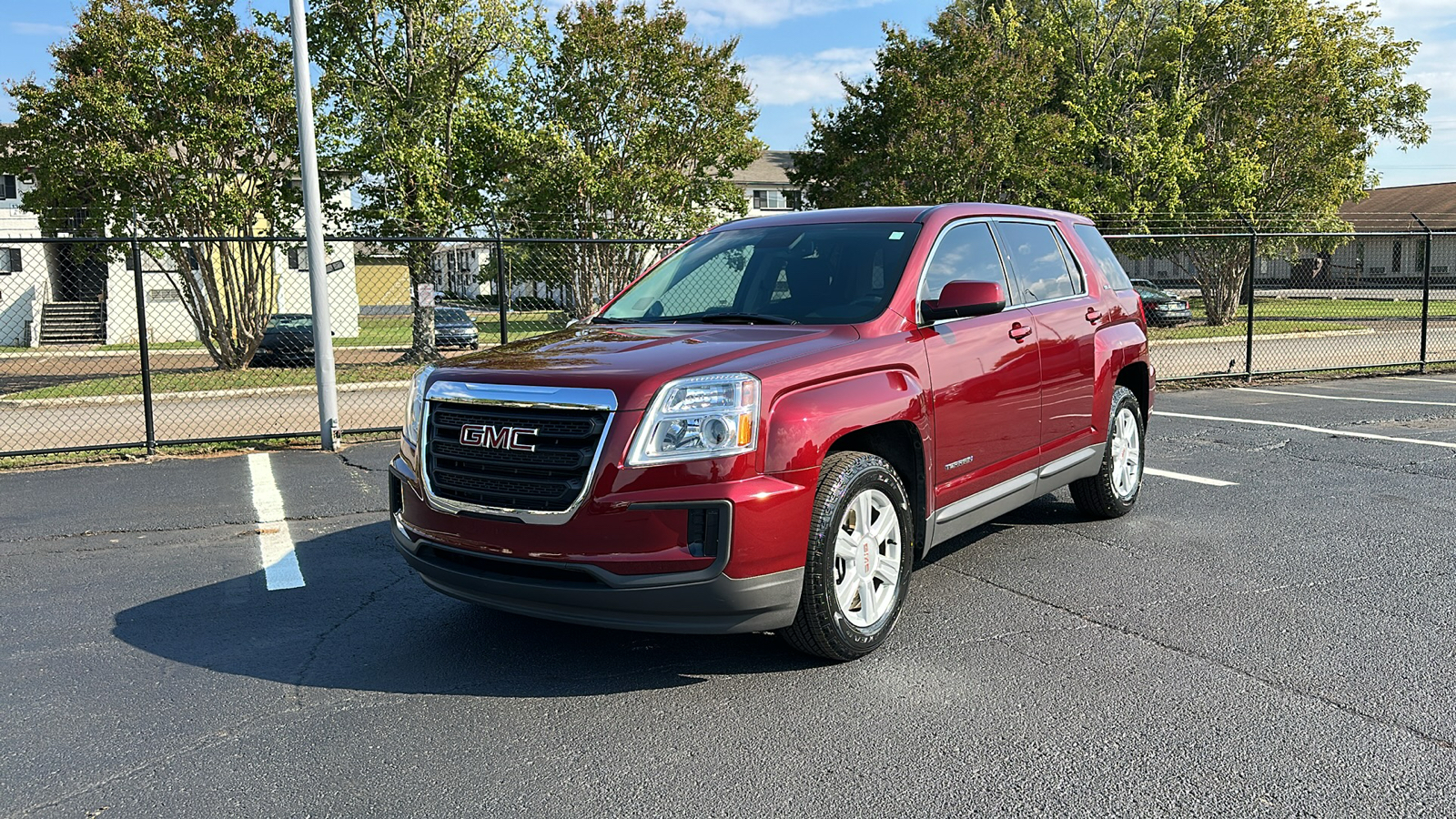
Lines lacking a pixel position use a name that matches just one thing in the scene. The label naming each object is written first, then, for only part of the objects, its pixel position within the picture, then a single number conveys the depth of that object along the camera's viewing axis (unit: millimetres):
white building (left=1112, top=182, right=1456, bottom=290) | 26703
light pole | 9109
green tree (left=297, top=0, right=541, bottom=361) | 19453
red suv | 3578
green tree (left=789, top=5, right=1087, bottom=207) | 22969
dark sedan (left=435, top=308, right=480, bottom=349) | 25594
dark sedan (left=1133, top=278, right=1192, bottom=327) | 27500
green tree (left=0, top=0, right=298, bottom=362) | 18172
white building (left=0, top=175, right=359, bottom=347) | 32375
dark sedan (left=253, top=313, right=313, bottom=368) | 21594
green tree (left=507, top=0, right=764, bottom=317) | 21734
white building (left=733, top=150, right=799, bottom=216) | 66938
